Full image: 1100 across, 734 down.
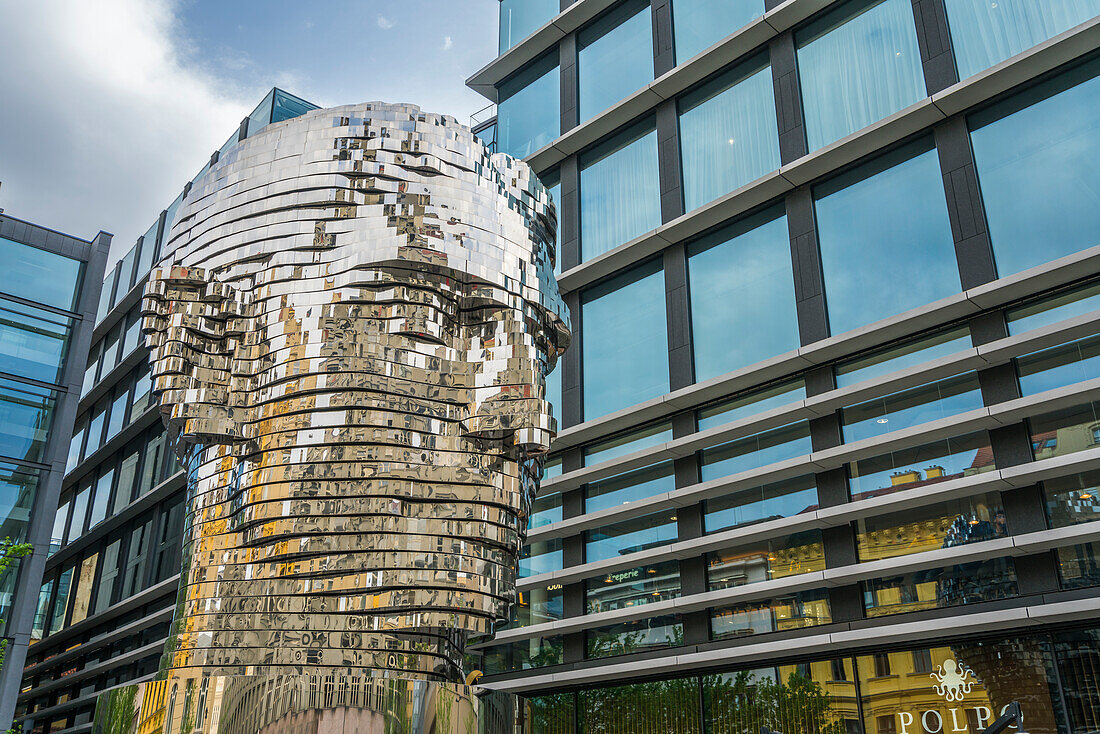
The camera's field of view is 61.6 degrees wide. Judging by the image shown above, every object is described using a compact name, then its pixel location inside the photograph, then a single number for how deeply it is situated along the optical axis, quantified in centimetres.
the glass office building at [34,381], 2178
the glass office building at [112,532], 2756
